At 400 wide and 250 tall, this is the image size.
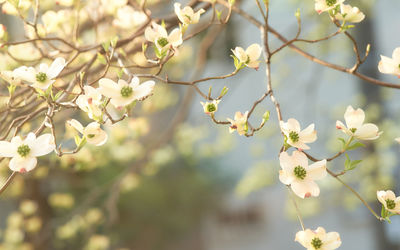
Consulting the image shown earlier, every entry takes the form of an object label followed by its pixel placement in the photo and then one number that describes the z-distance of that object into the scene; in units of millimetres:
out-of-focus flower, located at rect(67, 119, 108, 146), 2060
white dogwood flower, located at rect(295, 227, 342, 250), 2059
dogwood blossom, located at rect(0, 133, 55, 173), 2053
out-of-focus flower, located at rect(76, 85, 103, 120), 2052
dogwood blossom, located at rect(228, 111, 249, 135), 2105
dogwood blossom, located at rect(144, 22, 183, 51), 2102
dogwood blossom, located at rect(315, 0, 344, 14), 2107
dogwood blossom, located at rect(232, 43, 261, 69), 2126
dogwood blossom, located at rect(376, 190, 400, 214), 2088
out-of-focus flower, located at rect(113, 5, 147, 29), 2529
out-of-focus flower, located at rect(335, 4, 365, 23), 2132
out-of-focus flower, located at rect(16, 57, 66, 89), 2071
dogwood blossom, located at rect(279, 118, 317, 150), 2059
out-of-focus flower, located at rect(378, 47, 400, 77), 2111
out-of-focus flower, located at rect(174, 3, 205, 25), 2116
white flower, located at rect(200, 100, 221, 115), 2096
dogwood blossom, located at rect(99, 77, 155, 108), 2027
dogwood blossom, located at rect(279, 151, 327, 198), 2058
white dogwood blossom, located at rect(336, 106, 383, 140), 2080
